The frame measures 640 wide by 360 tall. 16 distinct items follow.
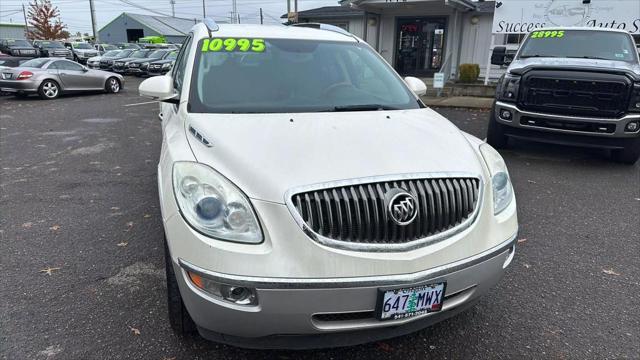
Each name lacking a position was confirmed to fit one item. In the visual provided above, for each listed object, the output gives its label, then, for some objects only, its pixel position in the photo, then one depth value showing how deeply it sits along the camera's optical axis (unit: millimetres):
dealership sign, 11844
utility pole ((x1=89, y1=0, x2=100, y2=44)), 39512
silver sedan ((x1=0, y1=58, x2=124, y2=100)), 13789
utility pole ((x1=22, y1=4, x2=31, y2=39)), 58128
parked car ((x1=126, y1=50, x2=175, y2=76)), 21484
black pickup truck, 5781
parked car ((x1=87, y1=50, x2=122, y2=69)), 24264
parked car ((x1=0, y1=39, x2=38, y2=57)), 28067
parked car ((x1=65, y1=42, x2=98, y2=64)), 30031
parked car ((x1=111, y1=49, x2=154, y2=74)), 22073
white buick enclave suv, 1860
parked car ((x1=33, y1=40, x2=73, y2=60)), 29375
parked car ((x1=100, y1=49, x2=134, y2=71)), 23225
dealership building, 12203
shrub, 14297
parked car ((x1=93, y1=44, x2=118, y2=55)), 34250
